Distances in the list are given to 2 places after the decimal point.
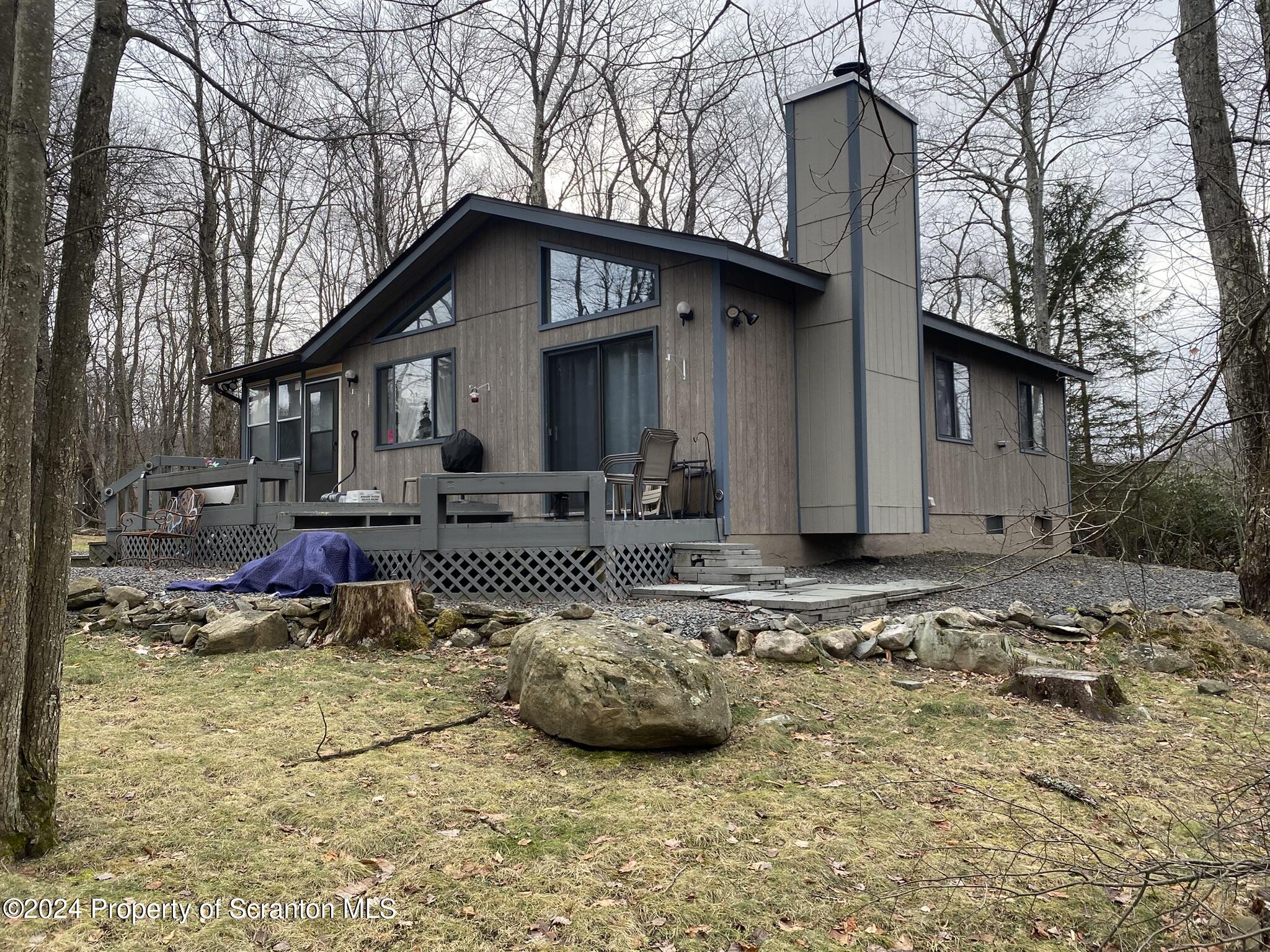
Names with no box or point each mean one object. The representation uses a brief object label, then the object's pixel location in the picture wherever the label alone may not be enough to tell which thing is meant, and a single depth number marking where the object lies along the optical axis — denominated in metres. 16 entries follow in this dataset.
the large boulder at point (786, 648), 5.62
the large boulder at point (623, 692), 3.91
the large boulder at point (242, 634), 5.54
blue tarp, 6.91
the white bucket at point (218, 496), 11.59
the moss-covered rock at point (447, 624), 5.95
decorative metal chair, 9.81
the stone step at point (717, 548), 8.05
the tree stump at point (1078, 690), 4.70
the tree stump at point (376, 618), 5.73
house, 8.98
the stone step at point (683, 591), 7.05
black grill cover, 10.70
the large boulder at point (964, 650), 5.61
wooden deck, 7.27
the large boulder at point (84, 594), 6.43
